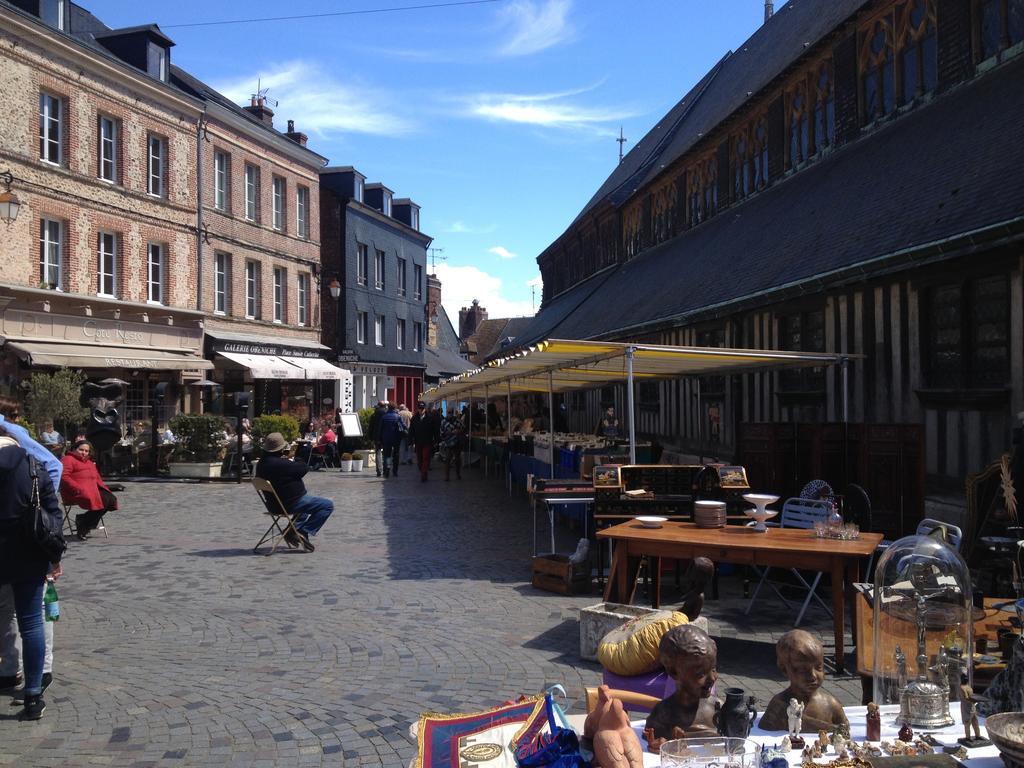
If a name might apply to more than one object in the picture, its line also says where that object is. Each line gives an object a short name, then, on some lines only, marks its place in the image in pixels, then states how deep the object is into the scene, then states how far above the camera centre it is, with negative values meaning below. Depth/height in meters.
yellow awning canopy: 8.34 +0.52
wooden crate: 7.75 -1.46
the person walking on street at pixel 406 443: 24.80 -0.95
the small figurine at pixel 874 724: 2.72 -0.97
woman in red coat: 10.18 -0.90
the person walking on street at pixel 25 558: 4.67 -0.77
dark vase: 2.79 -0.97
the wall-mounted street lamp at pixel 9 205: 15.27 +3.56
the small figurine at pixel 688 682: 2.91 -0.90
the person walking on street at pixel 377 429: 20.34 -0.44
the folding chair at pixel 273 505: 9.89 -1.06
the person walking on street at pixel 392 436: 20.05 -0.59
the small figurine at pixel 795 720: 2.67 -0.95
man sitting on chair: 9.90 -0.91
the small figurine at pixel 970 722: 2.58 -0.94
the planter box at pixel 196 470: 18.34 -1.21
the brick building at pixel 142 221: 18.28 +4.77
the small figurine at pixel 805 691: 2.87 -0.93
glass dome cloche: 3.34 -0.78
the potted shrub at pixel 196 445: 18.50 -0.71
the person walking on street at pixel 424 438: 18.70 -0.60
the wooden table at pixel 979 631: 3.80 -1.14
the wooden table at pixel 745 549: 5.56 -0.93
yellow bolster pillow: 4.10 -1.10
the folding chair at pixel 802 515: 7.34 -0.90
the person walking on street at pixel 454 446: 19.27 -0.81
